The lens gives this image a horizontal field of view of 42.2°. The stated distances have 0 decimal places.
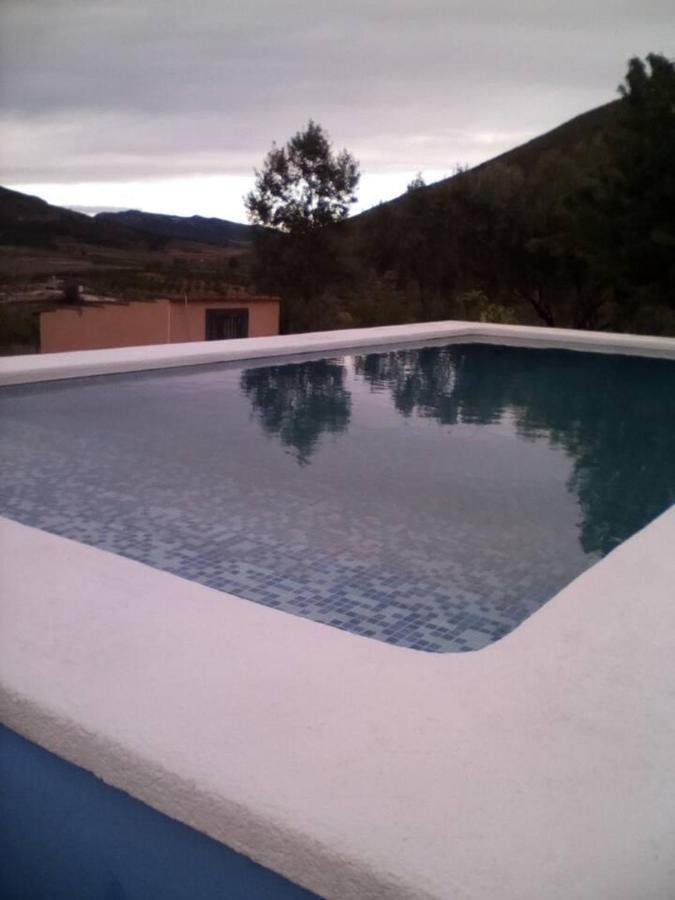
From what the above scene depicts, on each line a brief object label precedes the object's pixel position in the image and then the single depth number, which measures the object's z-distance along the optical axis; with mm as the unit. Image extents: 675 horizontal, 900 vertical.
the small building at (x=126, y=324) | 13531
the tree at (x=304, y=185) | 16047
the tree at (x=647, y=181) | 12125
